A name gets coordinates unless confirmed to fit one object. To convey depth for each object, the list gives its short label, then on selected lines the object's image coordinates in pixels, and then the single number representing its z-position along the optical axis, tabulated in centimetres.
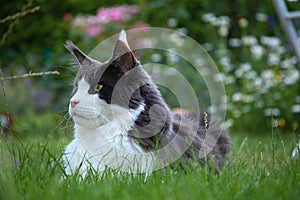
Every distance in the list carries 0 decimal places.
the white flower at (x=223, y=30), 1159
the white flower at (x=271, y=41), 1155
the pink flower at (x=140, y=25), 1166
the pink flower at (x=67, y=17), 1253
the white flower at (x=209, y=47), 1223
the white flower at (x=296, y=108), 997
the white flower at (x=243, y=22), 1197
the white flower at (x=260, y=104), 1067
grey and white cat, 473
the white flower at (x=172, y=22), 1191
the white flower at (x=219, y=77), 1080
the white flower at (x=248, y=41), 1154
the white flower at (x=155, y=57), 1091
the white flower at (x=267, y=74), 1073
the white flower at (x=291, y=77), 1074
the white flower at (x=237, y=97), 1059
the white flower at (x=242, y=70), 1106
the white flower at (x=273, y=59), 1113
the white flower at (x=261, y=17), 1233
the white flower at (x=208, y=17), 1147
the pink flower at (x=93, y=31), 1153
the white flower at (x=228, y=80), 1085
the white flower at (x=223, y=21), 1152
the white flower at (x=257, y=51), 1135
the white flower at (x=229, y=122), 988
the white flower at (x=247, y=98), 1057
